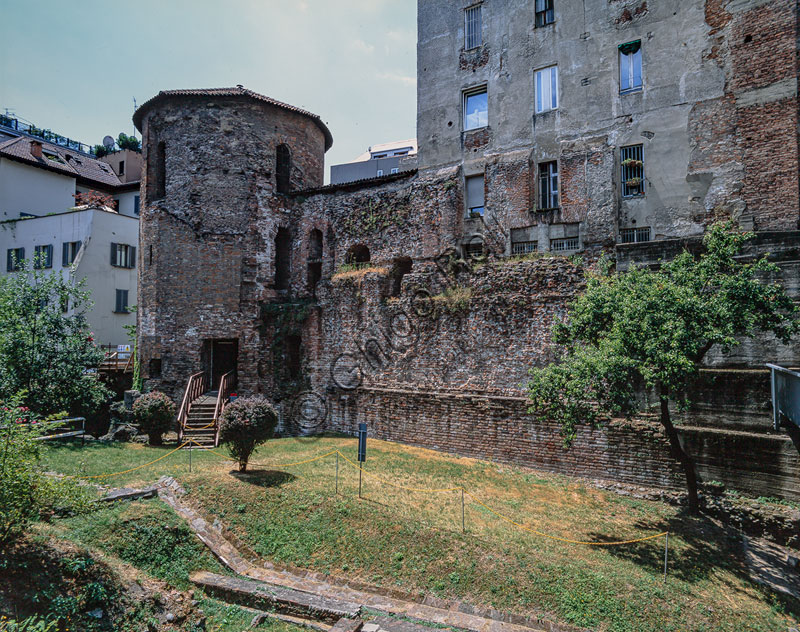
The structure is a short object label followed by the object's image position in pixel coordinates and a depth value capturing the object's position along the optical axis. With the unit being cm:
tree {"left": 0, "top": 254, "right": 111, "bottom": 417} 1716
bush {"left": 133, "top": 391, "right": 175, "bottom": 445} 1770
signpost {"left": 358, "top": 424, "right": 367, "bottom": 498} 1227
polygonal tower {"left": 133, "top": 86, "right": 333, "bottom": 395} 2162
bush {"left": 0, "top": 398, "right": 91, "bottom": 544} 784
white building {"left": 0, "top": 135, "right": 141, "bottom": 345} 2903
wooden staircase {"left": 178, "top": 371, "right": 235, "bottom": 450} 1845
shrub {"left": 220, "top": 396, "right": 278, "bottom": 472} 1281
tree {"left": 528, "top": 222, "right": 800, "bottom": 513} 1021
